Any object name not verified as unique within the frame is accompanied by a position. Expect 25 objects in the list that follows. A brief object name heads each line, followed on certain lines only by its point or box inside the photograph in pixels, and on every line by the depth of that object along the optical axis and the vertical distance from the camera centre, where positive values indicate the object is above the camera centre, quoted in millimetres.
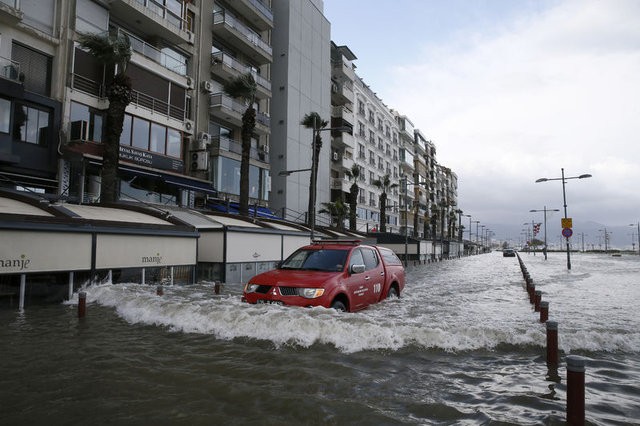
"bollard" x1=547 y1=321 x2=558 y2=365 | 6043 -1371
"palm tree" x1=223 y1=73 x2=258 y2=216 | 25625 +7586
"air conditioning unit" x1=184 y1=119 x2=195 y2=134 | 26856 +7531
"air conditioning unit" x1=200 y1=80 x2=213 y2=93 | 29219 +10875
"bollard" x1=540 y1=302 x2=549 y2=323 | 8789 -1302
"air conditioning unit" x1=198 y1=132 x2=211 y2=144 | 27830 +7056
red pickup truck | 8141 -676
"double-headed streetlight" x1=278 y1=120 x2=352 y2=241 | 21547 +2001
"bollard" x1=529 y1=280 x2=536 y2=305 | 13016 -1366
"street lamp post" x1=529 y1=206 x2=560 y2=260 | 68075 +6342
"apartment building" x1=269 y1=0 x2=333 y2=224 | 39250 +14172
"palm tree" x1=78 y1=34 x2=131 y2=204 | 17828 +6282
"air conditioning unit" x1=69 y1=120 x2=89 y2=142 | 20266 +5342
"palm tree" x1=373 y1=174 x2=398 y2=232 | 53031 +5551
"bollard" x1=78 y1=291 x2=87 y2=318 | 8922 -1328
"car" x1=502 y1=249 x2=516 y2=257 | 73238 -684
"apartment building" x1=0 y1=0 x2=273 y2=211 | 18641 +7827
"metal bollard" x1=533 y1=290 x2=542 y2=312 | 11305 -1335
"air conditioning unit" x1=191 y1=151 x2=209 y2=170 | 27016 +5363
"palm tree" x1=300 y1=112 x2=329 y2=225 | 32750 +9666
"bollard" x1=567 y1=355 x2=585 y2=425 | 3854 -1268
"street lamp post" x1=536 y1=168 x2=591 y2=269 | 35331 +6083
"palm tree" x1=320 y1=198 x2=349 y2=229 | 40750 +3605
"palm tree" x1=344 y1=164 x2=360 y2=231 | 46094 +5022
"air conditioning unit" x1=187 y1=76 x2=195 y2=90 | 27564 +10483
